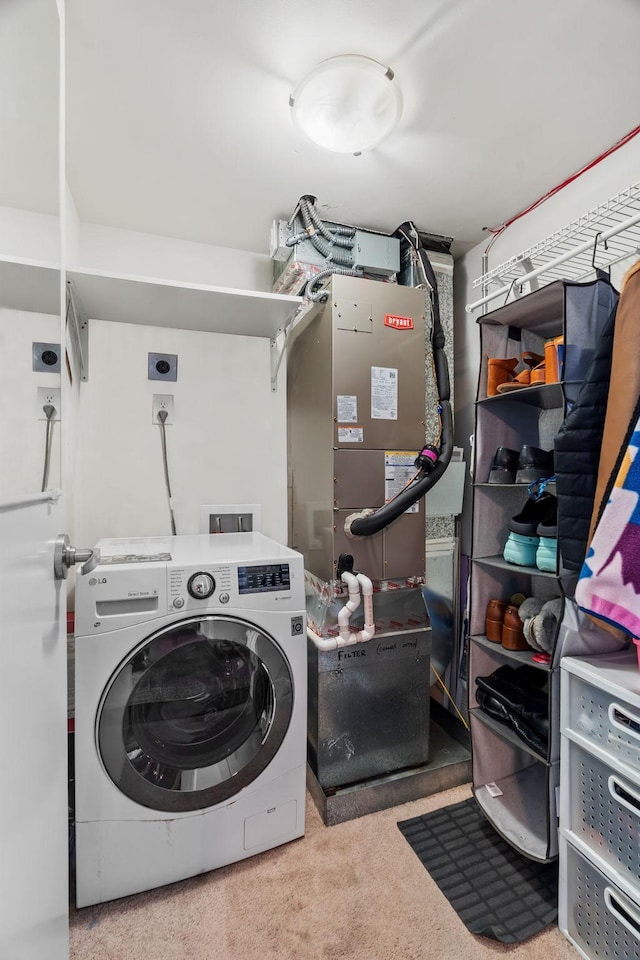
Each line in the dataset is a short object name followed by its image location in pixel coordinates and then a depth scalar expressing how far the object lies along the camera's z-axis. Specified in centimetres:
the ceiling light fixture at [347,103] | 133
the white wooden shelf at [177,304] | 170
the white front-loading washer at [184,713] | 134
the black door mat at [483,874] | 132
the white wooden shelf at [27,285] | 49
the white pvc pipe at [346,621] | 176
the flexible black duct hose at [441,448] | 183
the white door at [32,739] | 51
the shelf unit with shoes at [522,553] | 133
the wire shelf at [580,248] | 133
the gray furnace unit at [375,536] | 183
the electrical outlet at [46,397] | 68
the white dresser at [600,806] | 110
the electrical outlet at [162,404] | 215
